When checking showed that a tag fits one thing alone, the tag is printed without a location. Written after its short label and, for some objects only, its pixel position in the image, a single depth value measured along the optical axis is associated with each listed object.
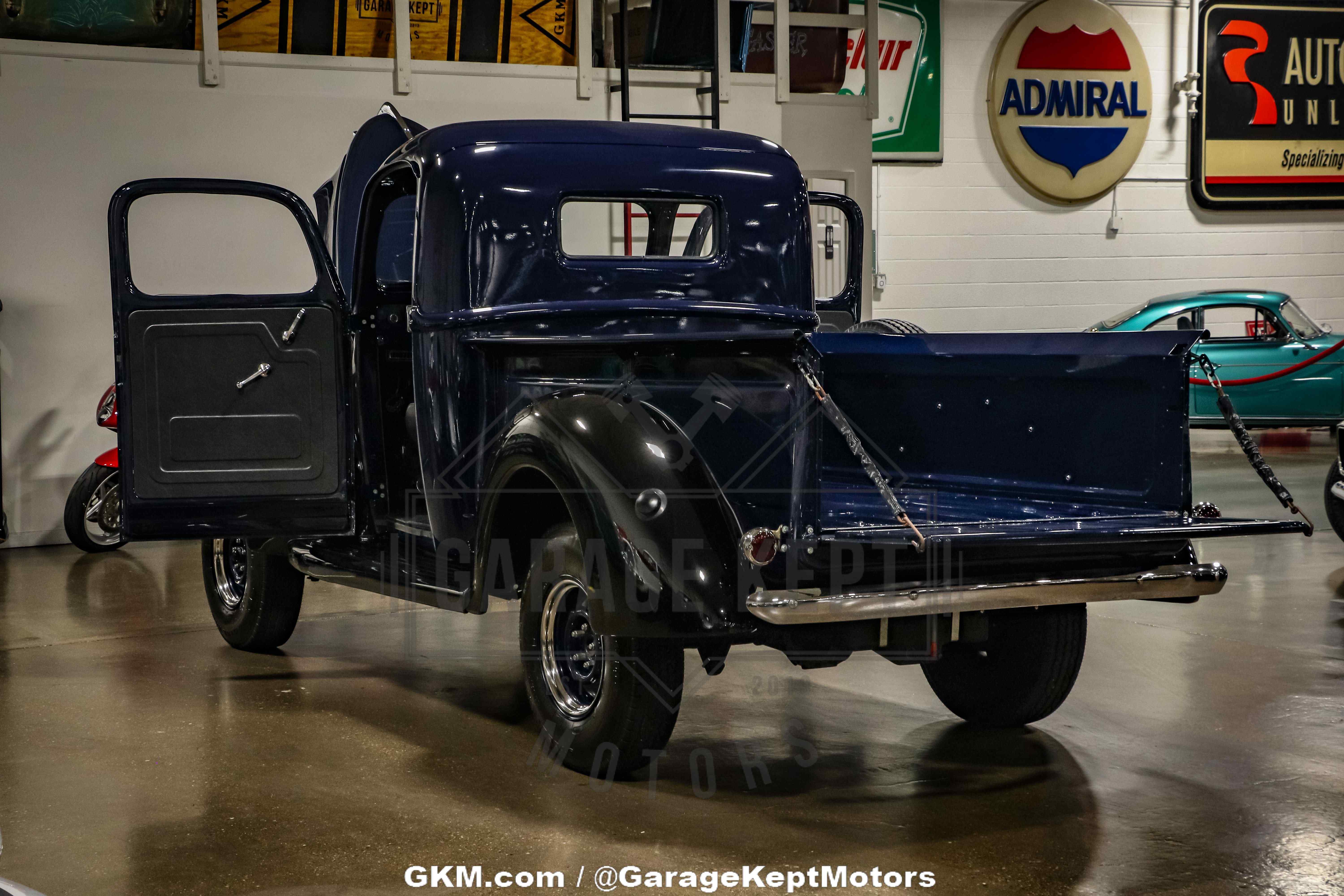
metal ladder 9.12
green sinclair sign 15.82
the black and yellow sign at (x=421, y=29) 8.80
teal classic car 13.24
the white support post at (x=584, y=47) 9.45
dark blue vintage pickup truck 3.47
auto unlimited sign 17.06
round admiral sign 16.36
